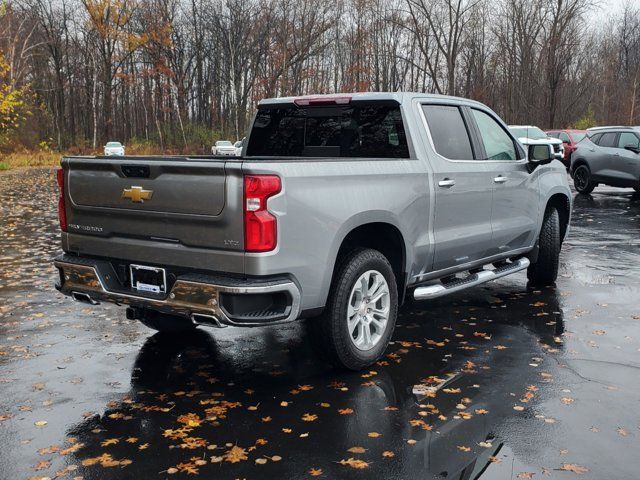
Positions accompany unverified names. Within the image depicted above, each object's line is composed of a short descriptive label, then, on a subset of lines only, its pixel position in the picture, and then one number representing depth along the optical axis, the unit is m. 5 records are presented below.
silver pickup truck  4.23
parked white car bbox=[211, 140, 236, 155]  42.01
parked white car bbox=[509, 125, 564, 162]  25.67
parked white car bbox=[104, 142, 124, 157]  40.09
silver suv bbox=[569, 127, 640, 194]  17.62
